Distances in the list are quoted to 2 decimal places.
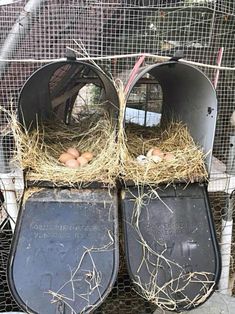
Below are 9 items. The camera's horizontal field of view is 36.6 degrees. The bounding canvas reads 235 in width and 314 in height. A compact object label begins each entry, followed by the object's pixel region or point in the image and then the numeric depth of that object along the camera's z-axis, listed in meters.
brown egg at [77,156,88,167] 1.69
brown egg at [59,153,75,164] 1.73
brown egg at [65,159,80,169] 1.66
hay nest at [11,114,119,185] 1.52
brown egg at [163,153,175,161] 1.64
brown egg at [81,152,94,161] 1.75
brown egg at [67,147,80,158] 1.81
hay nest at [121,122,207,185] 1.52
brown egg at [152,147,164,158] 1.73
